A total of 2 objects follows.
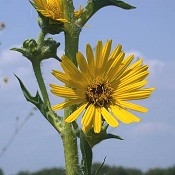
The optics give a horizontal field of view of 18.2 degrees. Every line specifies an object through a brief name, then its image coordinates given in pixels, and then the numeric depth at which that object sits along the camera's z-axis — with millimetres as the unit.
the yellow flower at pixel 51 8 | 462
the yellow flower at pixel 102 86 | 412
